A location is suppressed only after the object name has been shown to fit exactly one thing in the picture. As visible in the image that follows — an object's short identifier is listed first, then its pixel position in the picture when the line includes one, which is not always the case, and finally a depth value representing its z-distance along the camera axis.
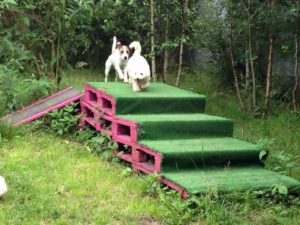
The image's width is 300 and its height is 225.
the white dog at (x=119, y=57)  7.03
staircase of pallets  4.57
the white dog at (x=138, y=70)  5.91
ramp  6.36
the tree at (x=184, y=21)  8.56
